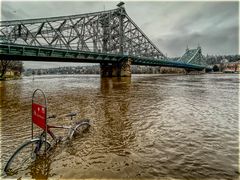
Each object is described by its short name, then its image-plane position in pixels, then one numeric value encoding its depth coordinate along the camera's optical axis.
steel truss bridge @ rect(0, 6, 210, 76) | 37.03
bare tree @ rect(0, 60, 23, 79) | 55.23
